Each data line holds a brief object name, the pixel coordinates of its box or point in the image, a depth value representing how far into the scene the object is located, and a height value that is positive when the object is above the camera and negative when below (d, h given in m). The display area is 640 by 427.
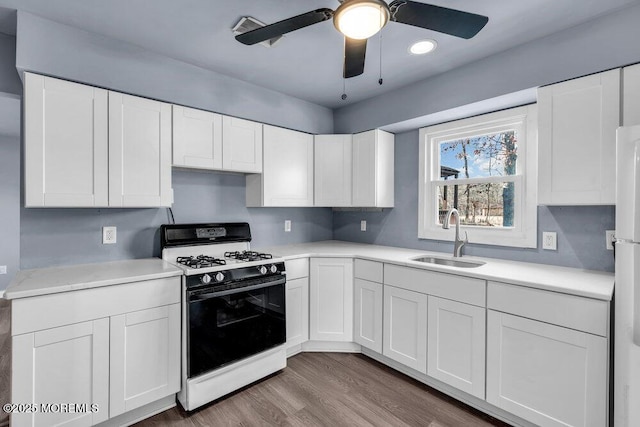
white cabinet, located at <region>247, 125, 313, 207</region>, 2.88 +0.38
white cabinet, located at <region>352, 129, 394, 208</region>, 3.07 +0.43
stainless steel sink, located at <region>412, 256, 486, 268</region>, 2.45 -0.44
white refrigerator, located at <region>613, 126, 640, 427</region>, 1.33 -0.31
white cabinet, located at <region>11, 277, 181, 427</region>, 1.56 -0.81
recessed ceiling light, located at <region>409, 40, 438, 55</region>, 2.14 +1.18
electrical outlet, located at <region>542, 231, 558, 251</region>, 2.21 -0.21
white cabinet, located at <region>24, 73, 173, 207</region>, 1.81 +0.41
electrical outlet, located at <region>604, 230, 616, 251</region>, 1.95 -0.17
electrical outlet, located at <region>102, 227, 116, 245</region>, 2.25 -0.19
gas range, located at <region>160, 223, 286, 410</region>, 2.02 -0.74
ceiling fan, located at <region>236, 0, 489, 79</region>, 1.30 +0.87
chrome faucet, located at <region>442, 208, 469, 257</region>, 2.60 -0.23
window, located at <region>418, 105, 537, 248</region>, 2.38 +0.30
